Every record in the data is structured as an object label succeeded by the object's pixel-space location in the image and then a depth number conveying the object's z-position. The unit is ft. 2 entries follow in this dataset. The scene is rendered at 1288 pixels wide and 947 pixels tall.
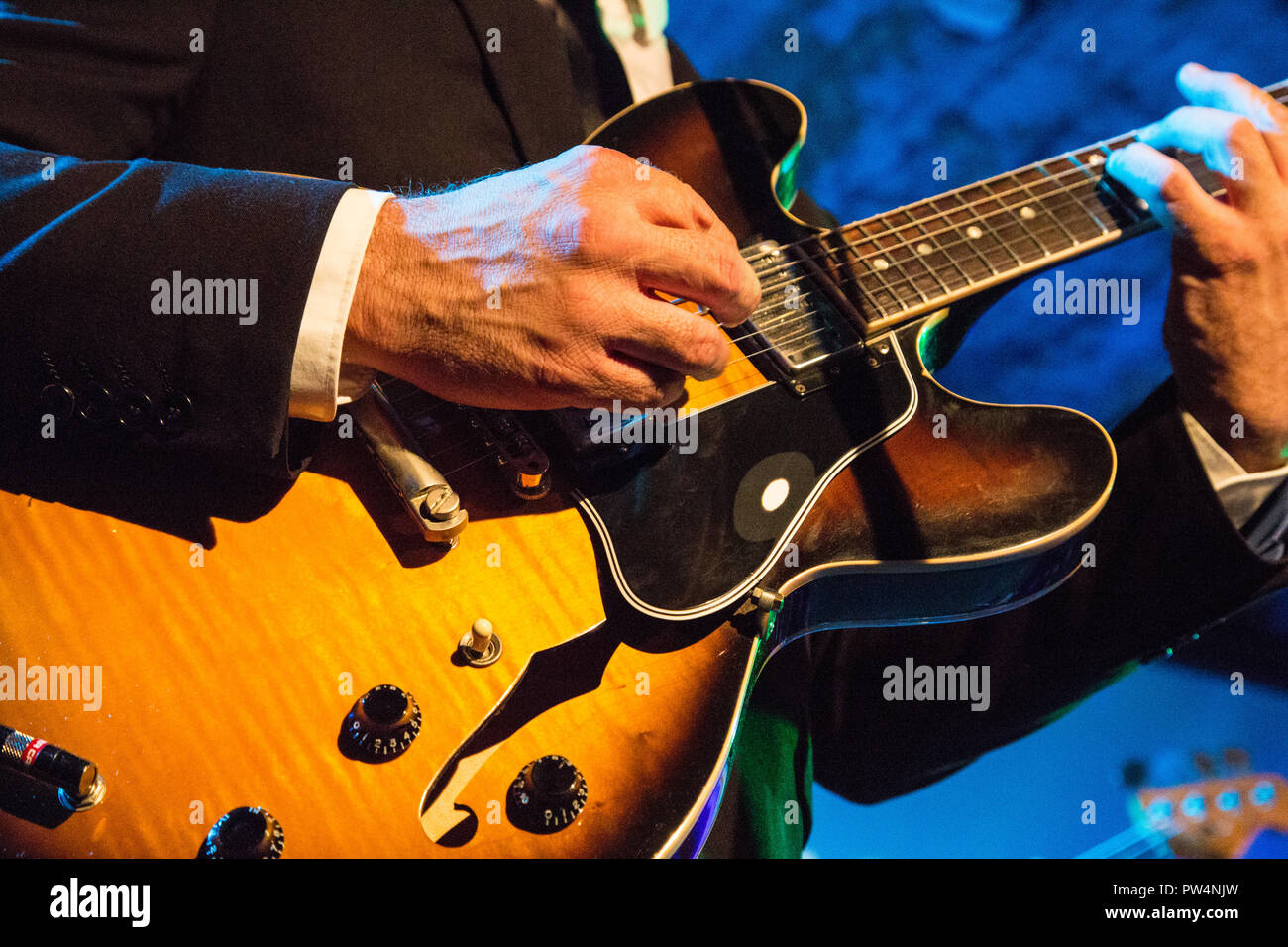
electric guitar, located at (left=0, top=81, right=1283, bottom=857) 1.99
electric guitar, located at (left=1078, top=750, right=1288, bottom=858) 5.63
